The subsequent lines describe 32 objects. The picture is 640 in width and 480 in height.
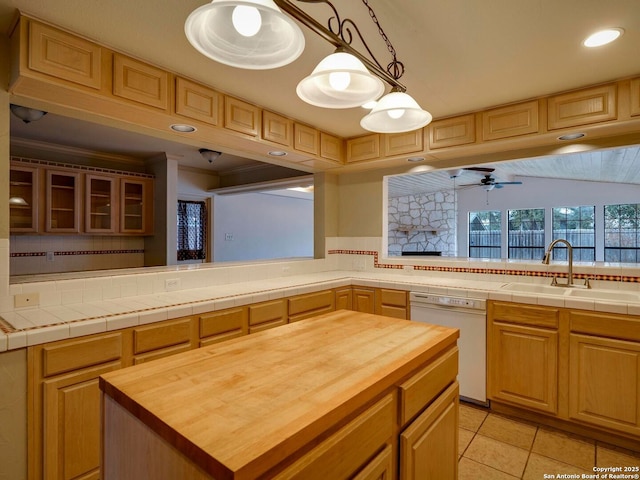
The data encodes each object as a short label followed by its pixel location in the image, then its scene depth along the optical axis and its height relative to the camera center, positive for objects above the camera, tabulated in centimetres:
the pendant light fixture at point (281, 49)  101 +62
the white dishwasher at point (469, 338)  261 -74
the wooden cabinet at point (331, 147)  344 +94
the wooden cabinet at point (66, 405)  156 -77
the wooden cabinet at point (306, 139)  315 +94
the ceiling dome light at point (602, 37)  179 +108
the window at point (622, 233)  710 +16
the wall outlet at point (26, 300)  191 -34
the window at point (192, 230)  594 +16
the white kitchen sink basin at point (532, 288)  275 -39
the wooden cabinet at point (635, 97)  224 +93
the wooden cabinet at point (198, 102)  225 +93
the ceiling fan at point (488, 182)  601 +101
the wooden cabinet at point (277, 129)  285 +94
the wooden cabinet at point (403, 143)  317 +91
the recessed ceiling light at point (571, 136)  254 +78
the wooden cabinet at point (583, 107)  234 +93
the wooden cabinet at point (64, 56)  167 +93
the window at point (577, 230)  752 +23
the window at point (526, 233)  808 +17
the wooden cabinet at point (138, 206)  502 +48
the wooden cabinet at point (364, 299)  326 -57
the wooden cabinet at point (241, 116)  254 +93
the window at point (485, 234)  865 +16
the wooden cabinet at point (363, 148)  347 +94
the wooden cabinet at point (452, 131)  293 +94
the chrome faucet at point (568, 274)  268 -27
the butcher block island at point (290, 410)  70 -40
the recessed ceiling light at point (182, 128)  236 +77
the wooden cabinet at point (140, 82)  196 +93
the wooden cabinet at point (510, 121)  262 +93
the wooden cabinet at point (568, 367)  210 -83
